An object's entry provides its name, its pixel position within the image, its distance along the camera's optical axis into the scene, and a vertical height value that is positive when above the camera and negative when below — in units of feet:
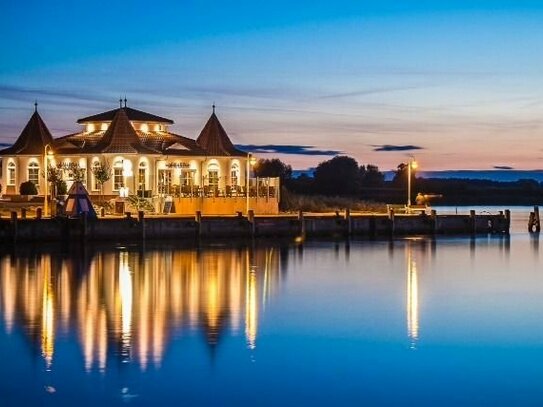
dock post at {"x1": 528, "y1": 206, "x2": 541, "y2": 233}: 274.07 -6.49
